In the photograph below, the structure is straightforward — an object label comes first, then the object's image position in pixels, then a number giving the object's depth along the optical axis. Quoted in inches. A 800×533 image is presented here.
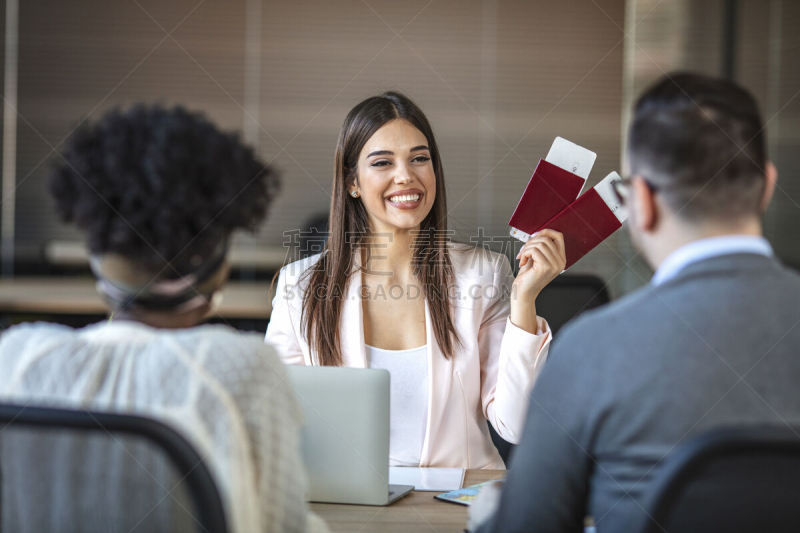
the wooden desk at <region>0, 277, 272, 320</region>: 163.1
